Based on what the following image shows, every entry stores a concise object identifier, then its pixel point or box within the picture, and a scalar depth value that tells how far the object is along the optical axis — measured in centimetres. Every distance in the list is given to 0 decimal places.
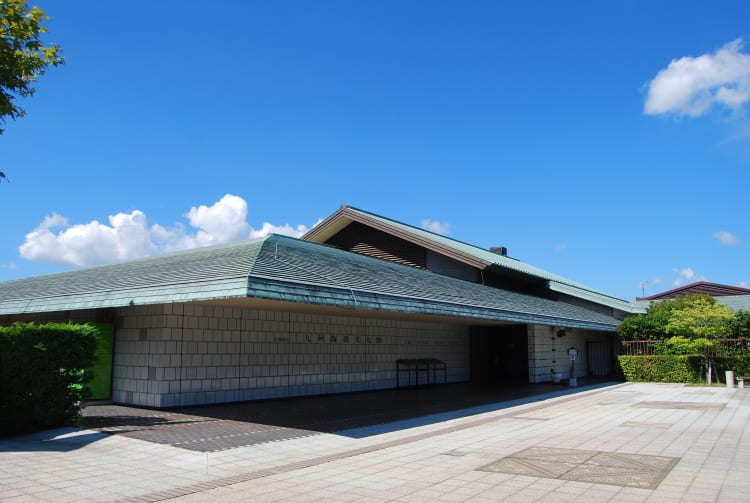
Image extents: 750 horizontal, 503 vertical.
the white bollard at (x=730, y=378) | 2091
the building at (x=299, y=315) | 1213
